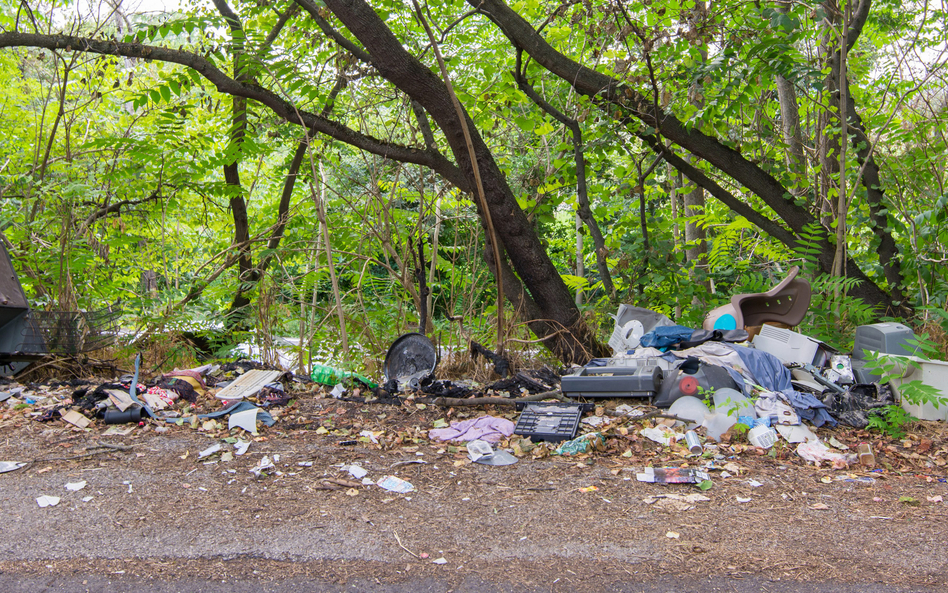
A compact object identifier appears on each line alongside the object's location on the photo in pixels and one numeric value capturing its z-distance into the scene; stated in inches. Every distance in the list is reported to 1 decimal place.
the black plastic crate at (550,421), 158.6
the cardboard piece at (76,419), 167.6
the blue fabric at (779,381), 168.1
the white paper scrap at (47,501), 117.4
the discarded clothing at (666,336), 208.1
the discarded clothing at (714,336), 207.5
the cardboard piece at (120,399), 174.1
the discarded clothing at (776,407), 162.6
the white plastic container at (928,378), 169.0
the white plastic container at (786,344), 195.2
